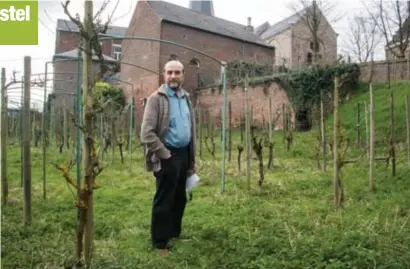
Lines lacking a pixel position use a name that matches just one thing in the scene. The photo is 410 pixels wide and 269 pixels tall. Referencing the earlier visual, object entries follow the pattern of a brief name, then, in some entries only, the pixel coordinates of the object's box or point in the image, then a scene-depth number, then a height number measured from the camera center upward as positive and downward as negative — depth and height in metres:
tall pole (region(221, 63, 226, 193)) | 7.50 +0.24
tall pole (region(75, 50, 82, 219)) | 4.59 +0.41
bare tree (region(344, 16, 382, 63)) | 35.24 +7.88
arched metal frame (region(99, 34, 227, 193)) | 7.49 +0.27
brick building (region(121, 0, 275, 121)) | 30.73 +7.27
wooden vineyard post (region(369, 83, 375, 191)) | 7.31 +0.05
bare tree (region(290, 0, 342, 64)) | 31.80 +9.31
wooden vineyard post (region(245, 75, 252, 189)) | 7.93 +0.27
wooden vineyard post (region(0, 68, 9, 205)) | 6.14 +0.02
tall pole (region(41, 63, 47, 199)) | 7.09 +0.75
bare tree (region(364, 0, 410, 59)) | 29.17 +7.60
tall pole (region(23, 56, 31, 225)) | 4.93 +0.01
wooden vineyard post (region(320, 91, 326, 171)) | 9.35 +0.11
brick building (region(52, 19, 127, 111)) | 31.97 +8.70
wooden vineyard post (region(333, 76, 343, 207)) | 6.42 -0.19
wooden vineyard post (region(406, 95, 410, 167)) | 8.30 +0.59
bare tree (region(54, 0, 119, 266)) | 3.39 +0.31
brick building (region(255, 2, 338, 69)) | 40.09 +9.44
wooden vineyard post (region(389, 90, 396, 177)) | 8.26 +0.02
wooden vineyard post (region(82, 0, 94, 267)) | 3.39 +0.26
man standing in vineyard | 4.28 +0.05
